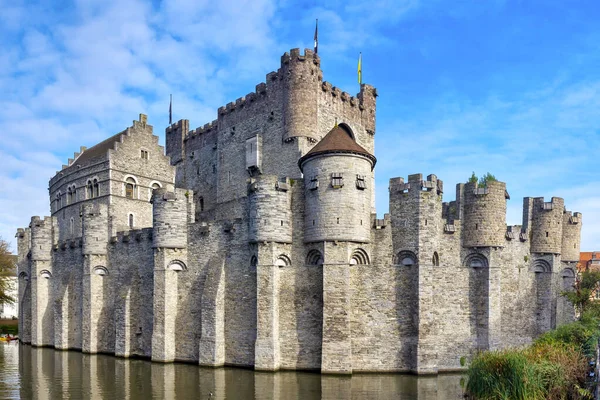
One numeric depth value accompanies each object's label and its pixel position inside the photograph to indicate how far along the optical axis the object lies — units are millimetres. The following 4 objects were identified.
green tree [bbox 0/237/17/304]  43866
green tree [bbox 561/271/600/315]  27281
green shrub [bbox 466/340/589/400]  13086
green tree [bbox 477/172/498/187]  38178
